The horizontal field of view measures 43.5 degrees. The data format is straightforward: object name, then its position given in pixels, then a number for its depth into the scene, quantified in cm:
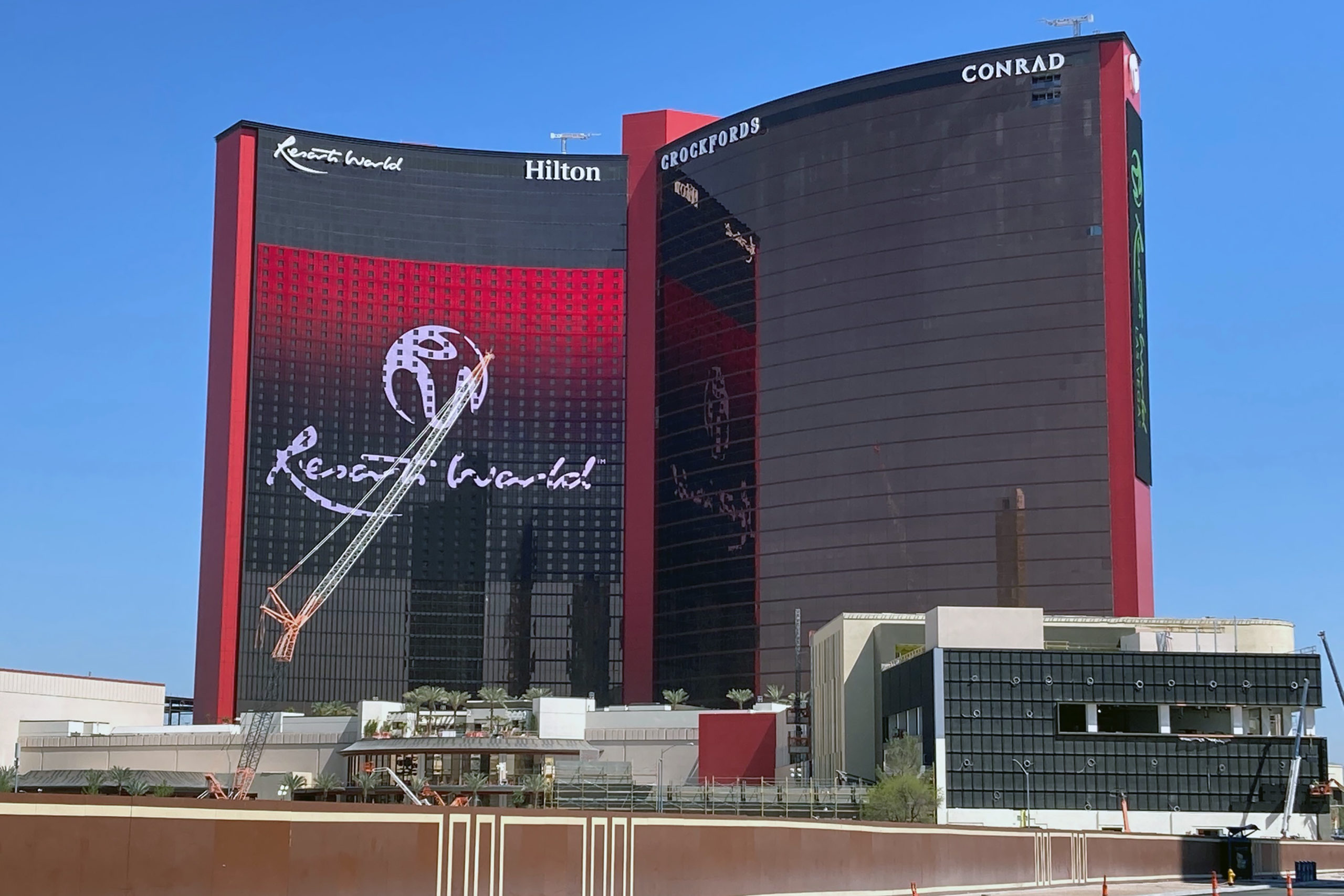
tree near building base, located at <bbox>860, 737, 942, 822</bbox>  10706
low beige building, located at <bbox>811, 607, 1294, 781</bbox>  13388
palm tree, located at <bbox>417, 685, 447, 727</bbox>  17512
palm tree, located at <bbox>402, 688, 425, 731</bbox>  17129
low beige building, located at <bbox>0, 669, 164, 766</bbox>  18650
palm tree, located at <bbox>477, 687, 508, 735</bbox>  17834
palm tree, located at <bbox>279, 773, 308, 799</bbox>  16312
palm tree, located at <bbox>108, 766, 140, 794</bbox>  15938
